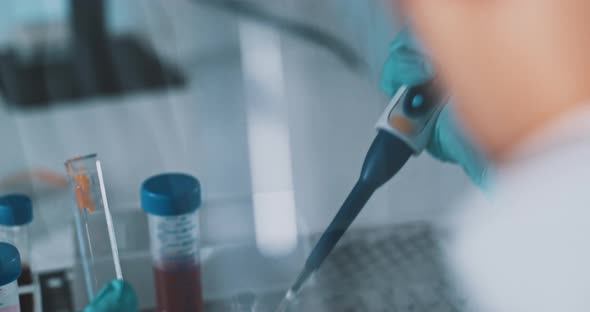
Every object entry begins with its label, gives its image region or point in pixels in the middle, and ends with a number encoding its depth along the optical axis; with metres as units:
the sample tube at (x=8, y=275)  0.61
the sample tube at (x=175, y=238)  0.65
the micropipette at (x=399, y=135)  0.64
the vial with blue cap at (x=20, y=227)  0.68
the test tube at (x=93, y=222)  0.66
